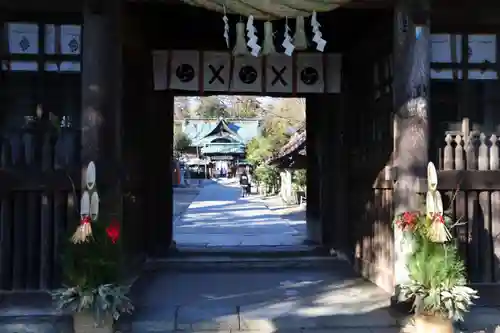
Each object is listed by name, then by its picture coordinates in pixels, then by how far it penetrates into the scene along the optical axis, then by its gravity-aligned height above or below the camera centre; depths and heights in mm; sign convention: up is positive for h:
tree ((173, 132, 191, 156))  57375 +2893
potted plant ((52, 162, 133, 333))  5742 -1056
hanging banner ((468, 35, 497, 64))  8008 +1661
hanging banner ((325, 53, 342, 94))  10547 +1732
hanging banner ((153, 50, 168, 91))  10547 +1905
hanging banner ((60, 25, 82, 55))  7516 +1706
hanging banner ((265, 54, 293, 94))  10750 +1802
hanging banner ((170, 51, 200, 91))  10602 +1852
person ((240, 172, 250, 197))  43875 -1018
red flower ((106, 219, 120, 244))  5891 -602
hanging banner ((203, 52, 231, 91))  10719 +1878
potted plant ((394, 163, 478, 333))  5656 -1016
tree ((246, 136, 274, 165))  40459 +1637
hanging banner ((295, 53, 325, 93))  10570 +1787
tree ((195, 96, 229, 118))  77375 +8477
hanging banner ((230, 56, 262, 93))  10742 +1776
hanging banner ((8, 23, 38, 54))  7531 +1737
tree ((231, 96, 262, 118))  70812 +7929
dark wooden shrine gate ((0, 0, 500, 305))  6598 +712
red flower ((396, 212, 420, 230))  6047 -520
